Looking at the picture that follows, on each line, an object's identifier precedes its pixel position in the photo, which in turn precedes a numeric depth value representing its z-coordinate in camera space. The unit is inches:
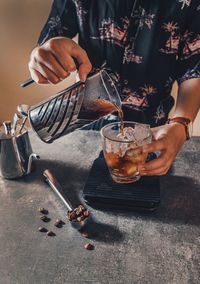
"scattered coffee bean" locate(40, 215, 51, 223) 27.5
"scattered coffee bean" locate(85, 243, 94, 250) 24.4
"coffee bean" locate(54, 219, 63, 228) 26.9
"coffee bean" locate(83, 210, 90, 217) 27.2
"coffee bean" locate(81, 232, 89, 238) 25.7
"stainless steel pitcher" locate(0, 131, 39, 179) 32.1
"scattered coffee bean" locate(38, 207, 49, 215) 28.5
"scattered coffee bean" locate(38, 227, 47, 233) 26.3
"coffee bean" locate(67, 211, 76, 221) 26.8
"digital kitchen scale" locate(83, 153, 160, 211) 28.0
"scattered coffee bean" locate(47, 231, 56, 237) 25.9
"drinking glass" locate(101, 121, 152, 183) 27.3
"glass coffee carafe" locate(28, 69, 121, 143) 27.8
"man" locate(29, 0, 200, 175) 38.9
